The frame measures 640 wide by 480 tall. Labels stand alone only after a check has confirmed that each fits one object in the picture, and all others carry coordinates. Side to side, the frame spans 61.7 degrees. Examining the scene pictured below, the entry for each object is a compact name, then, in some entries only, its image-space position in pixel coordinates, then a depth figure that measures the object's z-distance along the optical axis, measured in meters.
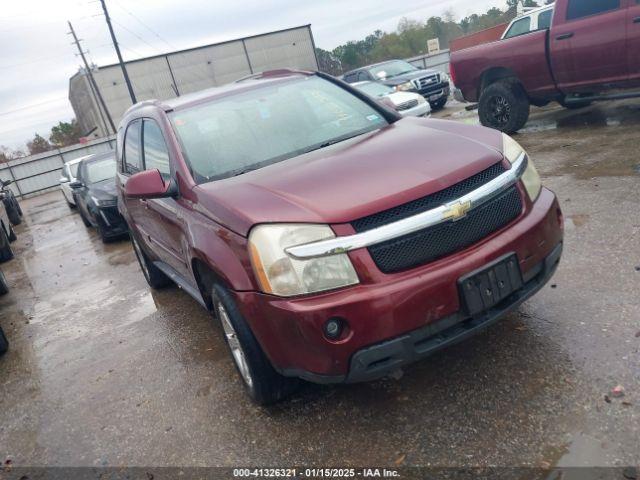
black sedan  9.05
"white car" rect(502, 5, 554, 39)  8.80
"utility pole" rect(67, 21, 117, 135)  42.16
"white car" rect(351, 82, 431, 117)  11.73
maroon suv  2.38
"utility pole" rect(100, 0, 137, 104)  30.11
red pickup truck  6.94
